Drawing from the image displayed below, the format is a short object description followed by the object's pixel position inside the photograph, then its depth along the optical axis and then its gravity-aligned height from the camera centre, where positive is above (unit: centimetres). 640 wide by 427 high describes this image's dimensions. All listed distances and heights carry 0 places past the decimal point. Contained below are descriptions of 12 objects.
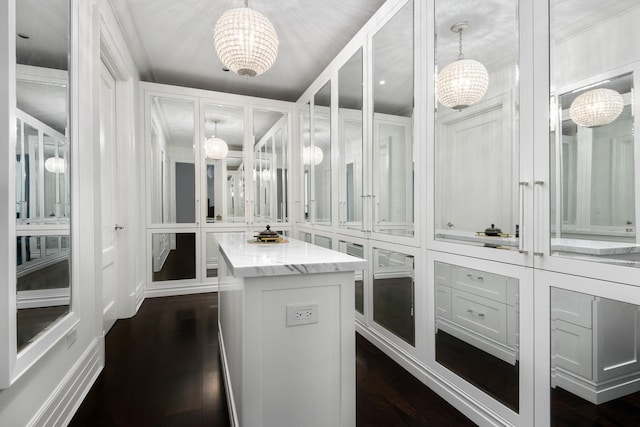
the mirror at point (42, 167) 131 +21
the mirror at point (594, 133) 112 +30
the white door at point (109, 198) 291 +13
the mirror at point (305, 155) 430 +79
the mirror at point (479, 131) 155 +44
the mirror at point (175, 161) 419 +68
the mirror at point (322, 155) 365 +69
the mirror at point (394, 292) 231 -66
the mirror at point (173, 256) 418 -62
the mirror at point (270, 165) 470 +69
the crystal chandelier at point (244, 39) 209 +117
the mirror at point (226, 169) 443 +61
